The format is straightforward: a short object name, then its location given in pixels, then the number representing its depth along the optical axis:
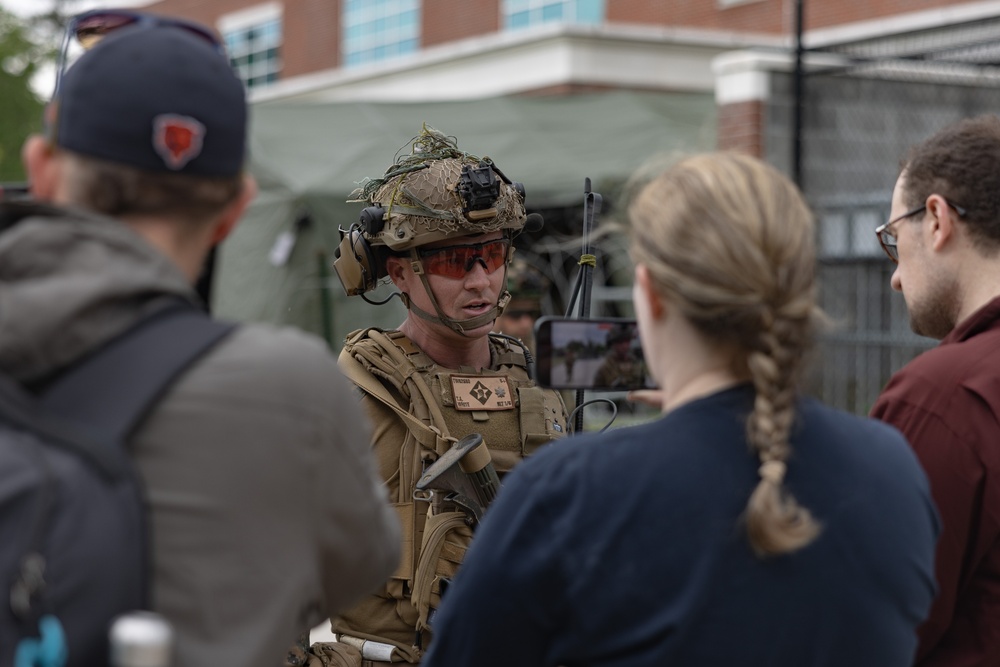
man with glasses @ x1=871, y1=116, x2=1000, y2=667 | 4.76
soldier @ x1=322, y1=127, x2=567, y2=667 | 6.07
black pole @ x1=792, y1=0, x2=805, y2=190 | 18.08
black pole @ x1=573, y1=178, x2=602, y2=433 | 5.84
